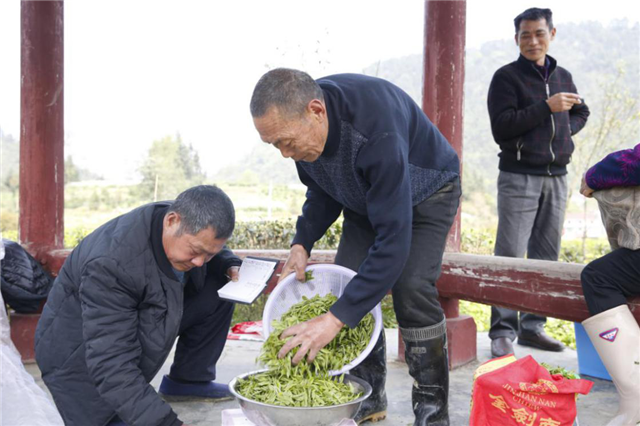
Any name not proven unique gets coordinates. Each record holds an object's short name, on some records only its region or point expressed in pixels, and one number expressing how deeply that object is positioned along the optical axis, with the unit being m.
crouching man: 2.47
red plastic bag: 2.63
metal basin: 2.31
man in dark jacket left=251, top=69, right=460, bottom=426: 2.47
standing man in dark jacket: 4.46
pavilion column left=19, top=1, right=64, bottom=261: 4.67
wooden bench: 3.51
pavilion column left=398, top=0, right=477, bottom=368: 4.46
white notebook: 3.02
